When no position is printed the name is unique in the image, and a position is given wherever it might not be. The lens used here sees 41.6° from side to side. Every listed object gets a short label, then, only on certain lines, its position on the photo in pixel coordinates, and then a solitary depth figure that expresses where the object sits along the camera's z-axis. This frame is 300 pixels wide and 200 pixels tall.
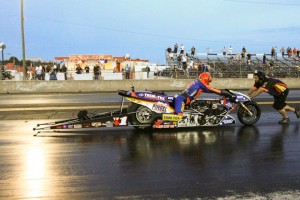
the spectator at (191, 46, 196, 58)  41.75
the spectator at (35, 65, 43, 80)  30.33
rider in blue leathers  9.86
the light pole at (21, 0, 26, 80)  31.40
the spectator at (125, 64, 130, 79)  31.08
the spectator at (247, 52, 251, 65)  39.36
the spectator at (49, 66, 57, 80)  29.65
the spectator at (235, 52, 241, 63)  41.14
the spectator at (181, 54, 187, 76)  31.59
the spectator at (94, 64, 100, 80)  30.11
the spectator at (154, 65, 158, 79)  31.60
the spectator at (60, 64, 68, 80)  31.04
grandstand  32.19
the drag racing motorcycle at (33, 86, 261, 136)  9.43
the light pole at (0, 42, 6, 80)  40.22
